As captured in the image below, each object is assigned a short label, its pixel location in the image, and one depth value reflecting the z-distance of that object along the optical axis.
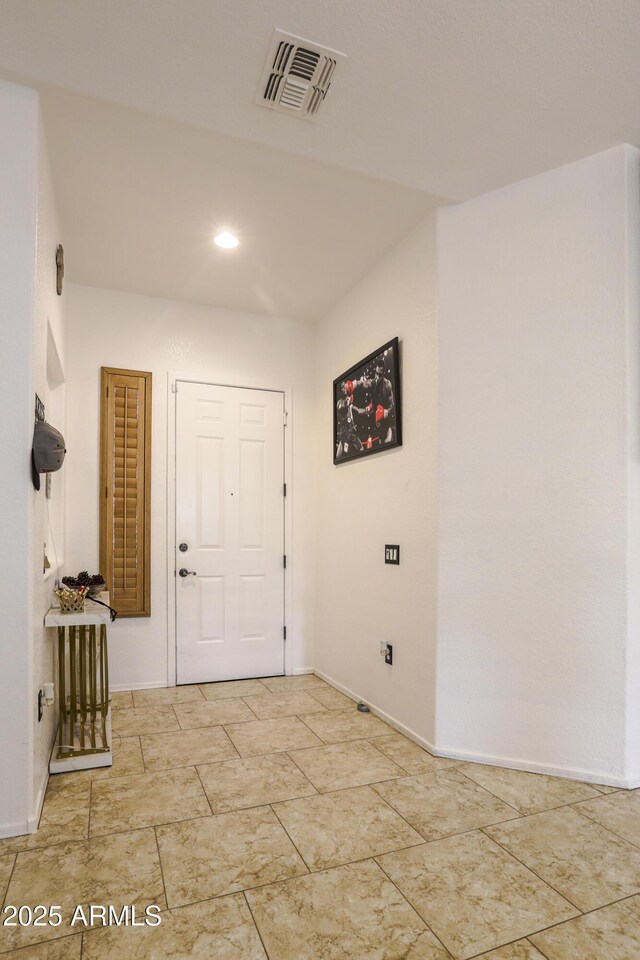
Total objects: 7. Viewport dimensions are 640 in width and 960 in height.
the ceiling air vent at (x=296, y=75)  1.99
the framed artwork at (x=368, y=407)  3.29
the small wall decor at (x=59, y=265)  3.02
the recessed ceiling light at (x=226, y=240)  3.23
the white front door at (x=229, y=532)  4.07
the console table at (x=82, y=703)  2.59
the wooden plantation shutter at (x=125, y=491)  3.85
